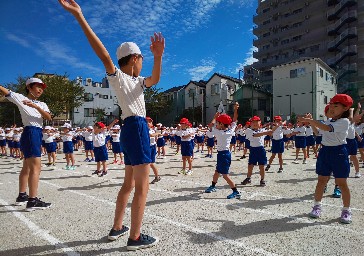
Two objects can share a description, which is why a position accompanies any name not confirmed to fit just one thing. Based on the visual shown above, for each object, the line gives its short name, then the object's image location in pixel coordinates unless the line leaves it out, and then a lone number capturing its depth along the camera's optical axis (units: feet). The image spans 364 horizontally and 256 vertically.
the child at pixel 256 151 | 23.40
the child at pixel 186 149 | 31.07
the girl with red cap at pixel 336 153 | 13.43
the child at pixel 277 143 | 31.93
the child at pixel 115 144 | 42.22
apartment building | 132.16
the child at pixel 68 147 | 36.60
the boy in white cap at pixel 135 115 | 9.62
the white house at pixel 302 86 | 111.34
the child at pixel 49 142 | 39.60
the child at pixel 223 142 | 19.71
